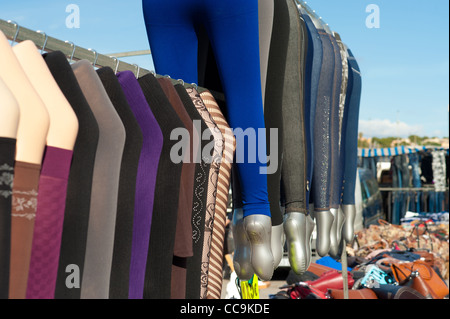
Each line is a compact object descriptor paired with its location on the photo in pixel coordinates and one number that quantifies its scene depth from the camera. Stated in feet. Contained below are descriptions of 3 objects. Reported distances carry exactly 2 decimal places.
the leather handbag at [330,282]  16.51
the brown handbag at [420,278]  15.76
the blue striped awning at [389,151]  43.47
